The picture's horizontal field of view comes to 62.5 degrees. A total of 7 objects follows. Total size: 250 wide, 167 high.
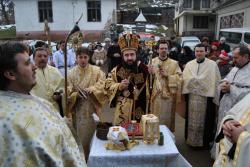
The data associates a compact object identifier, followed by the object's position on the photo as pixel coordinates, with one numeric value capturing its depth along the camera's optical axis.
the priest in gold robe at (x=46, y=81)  2.87
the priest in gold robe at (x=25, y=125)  1.15
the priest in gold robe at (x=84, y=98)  3.13
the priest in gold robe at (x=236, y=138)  1.49
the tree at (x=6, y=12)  24.14
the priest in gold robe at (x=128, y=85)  2.84
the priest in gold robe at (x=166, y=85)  3.55
